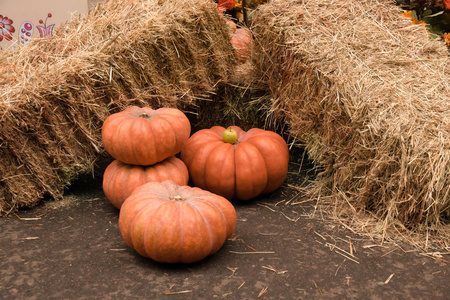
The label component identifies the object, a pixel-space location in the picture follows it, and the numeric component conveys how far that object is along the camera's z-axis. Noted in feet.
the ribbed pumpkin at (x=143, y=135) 11.27
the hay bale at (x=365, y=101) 10.46
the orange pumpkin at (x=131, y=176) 11.57
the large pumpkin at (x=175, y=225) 9.07
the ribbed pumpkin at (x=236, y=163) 12.35
